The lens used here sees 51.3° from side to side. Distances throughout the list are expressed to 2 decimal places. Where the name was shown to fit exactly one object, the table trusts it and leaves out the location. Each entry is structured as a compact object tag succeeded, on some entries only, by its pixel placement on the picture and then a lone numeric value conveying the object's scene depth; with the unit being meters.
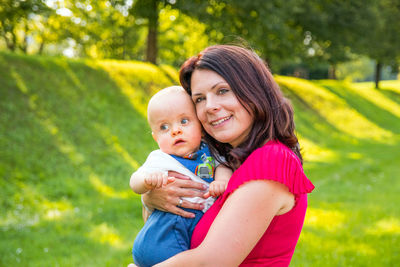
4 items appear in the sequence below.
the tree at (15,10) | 10.05
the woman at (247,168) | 1.81
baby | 2.13
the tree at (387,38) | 28.23
